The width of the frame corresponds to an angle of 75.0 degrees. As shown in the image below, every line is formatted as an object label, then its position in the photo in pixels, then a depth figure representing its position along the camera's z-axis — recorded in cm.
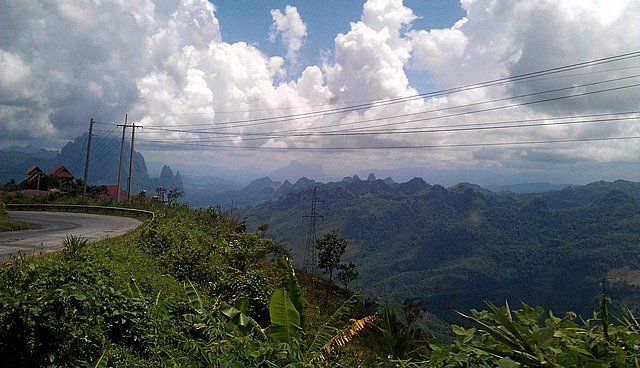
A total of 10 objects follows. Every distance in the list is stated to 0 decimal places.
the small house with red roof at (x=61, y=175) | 6012
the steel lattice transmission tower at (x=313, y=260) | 4459
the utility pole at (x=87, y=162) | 3975
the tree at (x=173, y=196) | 3775
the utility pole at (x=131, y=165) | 4406
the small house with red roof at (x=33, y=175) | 5887
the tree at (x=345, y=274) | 4050
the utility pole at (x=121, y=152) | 4659
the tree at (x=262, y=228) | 3479
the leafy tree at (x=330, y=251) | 3625
